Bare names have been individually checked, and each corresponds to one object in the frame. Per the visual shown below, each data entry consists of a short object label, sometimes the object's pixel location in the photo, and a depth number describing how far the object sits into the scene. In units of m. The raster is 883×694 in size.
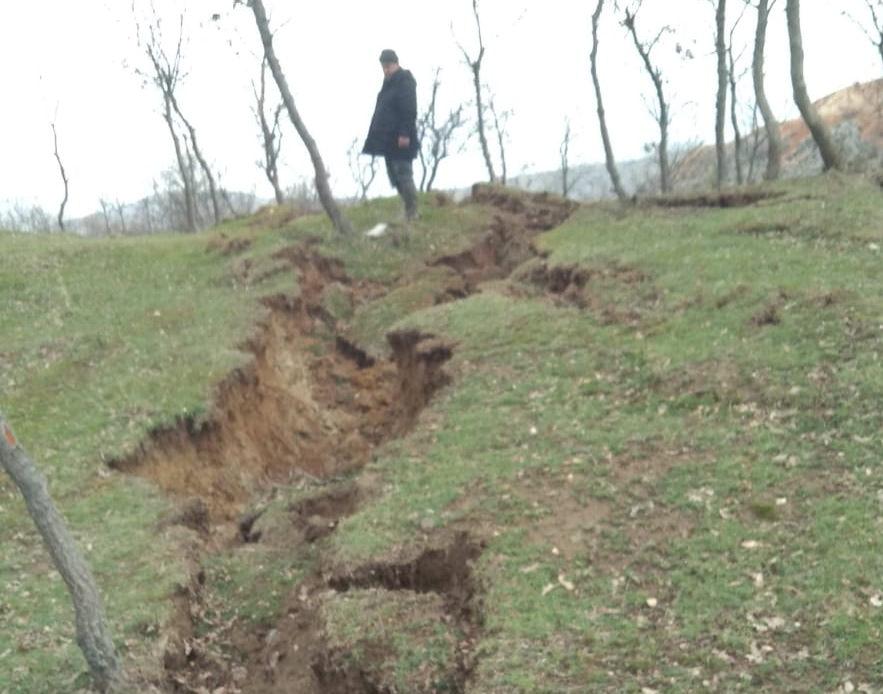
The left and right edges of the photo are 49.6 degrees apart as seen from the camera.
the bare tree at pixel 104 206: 86.89
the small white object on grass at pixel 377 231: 23.80
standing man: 20.52
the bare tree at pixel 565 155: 66.44
